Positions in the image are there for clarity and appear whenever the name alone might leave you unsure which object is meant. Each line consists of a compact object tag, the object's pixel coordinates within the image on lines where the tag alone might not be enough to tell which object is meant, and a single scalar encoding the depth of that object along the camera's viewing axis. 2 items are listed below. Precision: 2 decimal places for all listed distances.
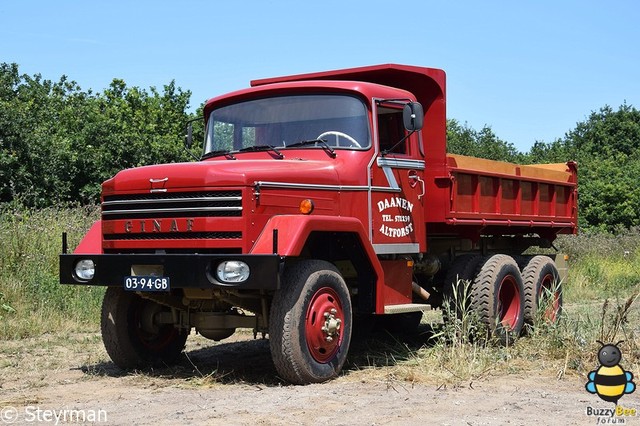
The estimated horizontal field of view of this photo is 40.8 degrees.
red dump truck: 7.05
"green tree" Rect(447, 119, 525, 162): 41.56
